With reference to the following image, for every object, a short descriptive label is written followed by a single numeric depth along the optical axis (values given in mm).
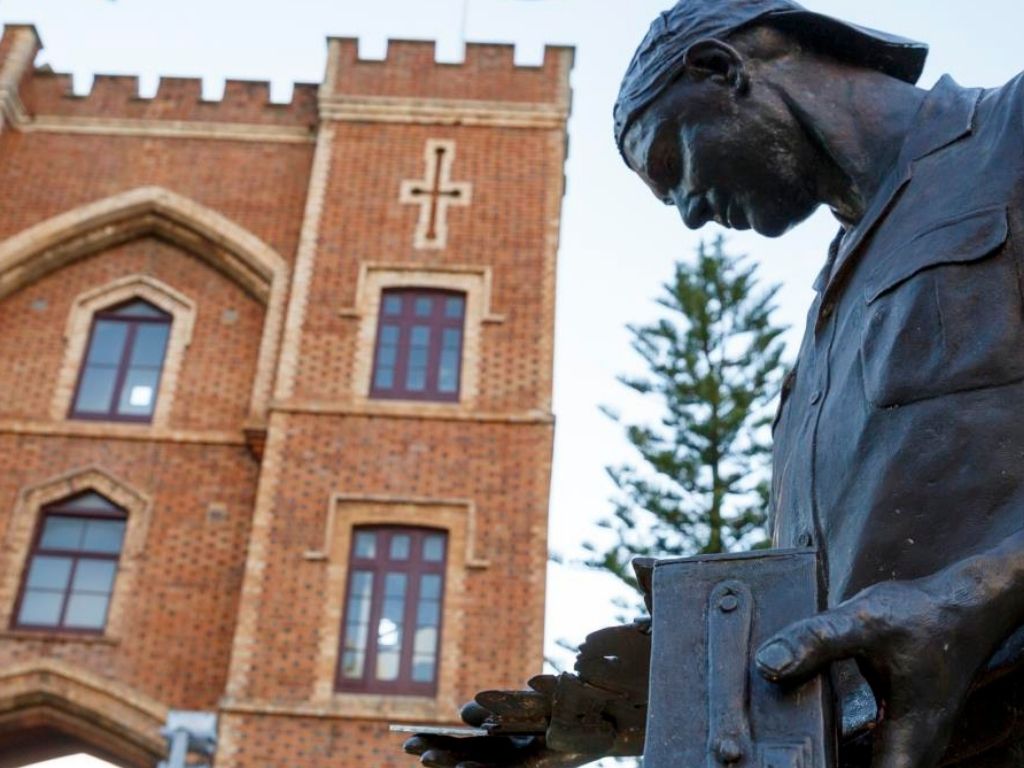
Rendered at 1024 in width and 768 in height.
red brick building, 14430
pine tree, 18203
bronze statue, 1272
